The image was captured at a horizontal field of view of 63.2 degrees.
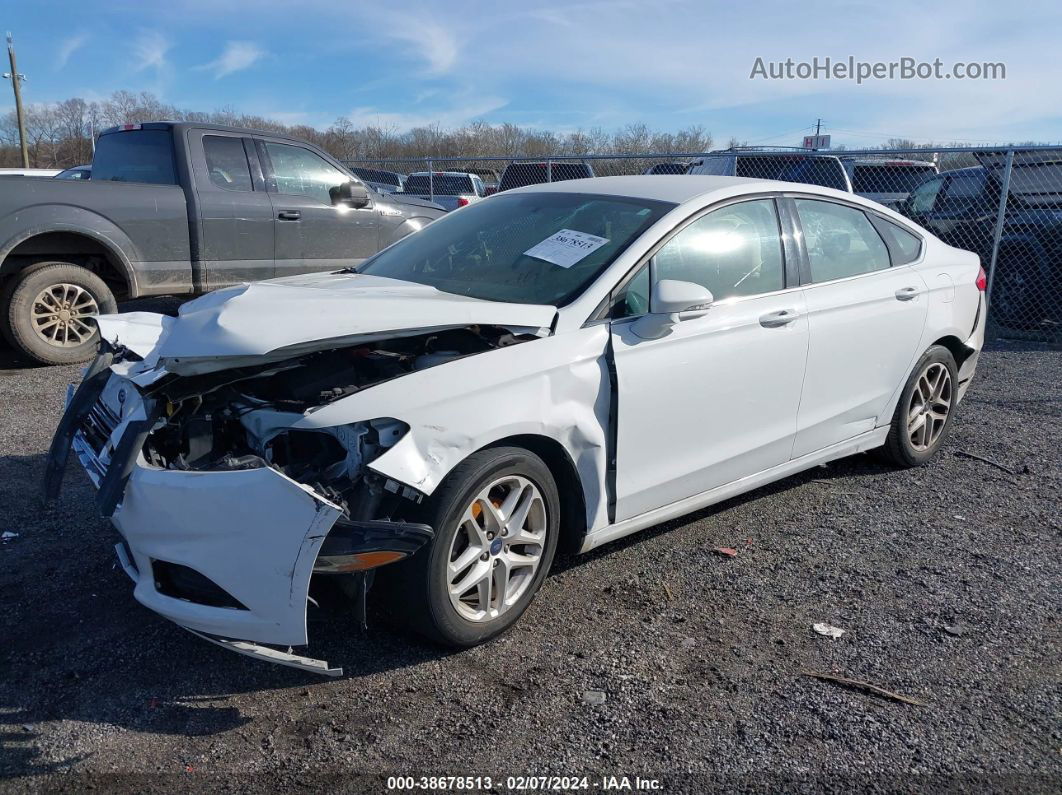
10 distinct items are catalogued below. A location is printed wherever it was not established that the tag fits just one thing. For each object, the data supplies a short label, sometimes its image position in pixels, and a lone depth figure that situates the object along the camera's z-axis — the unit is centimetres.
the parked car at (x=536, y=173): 1534
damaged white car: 274
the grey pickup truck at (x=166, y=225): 708
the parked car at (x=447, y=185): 1895
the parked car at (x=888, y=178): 1331
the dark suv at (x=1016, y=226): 1005
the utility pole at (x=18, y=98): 3634
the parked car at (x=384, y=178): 2155
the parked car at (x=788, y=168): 1217
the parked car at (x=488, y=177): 2038
